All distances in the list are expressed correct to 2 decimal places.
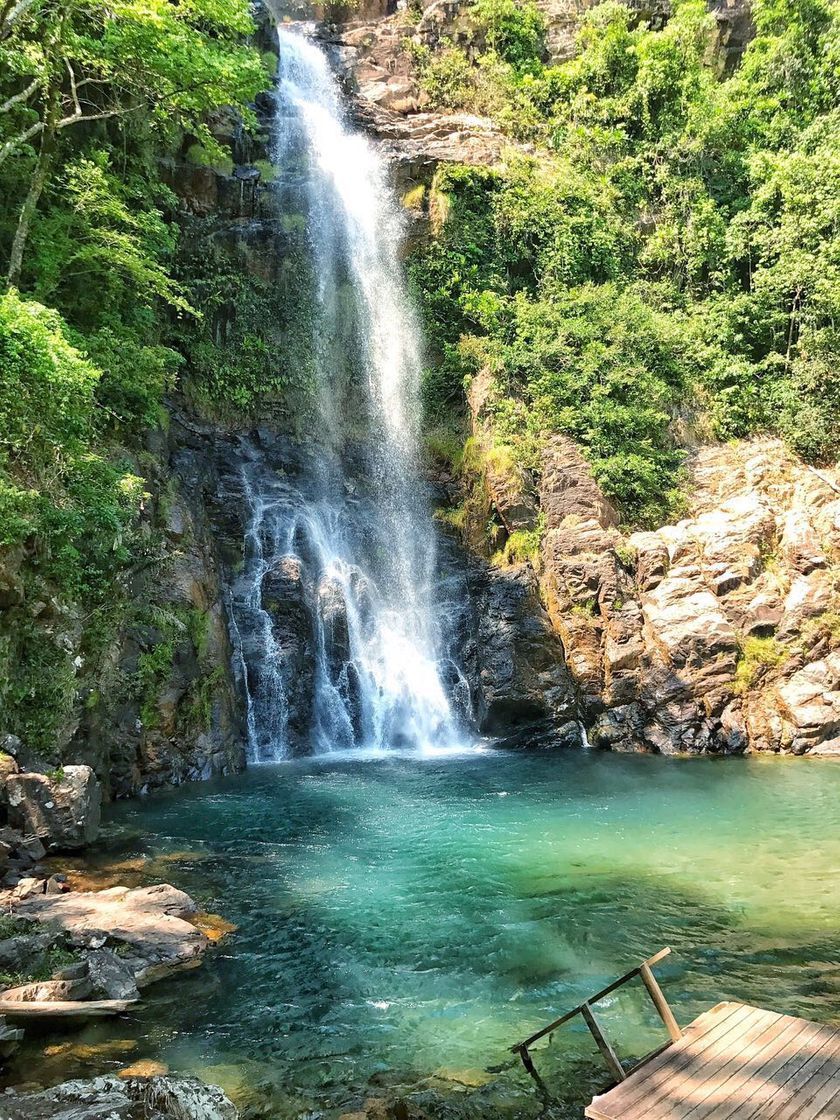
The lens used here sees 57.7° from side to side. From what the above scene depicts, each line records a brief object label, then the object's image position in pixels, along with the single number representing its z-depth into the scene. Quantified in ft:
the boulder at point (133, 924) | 23.76
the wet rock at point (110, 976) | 21.72
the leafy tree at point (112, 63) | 46.01
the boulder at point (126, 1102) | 14.39
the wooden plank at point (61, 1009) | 19.42
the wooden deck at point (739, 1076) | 13.74
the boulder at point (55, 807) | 33.30
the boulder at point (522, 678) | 62.39
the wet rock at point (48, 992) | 20.07
